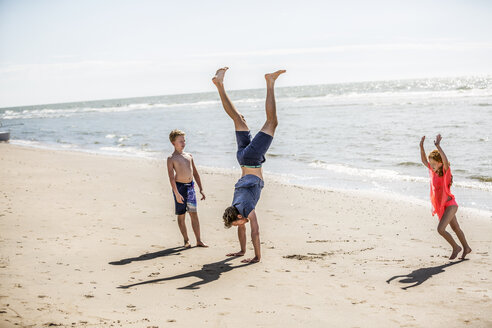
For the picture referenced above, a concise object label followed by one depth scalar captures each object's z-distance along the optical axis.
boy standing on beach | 6.70
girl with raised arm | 6.06
